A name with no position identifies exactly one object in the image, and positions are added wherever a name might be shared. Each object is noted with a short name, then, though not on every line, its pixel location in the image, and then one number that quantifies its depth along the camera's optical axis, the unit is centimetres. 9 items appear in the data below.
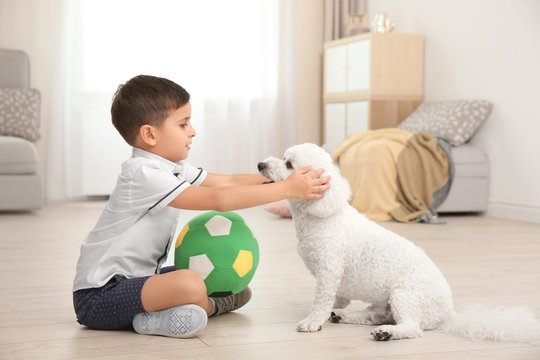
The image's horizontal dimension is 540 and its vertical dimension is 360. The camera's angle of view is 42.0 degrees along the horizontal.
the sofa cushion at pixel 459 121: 479
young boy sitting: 168
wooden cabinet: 553
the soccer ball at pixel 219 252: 177
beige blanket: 447
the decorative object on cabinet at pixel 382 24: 568
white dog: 170
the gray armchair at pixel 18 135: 460
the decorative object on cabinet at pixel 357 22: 599
